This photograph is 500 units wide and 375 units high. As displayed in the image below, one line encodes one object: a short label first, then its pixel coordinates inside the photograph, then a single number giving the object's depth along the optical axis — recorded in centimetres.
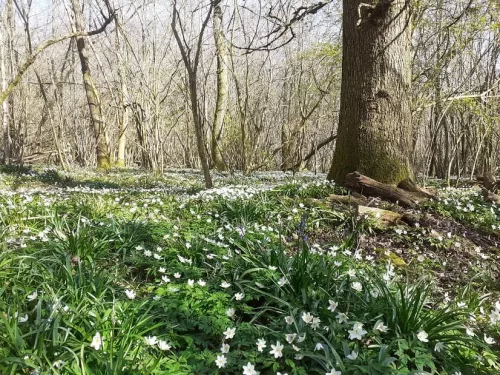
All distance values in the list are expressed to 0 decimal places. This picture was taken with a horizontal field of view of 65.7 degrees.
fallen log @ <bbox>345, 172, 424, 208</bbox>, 482
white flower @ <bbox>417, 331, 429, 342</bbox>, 198
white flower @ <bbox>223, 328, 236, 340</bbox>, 200
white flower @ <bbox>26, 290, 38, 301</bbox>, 208
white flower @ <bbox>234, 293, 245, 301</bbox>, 235
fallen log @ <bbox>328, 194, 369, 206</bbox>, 471
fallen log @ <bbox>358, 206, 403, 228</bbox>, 423
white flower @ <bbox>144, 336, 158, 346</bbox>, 185
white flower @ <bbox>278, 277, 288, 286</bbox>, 244
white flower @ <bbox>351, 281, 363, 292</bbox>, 244
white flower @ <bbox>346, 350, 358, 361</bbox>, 185
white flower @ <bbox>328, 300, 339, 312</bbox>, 220
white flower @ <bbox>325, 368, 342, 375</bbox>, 173
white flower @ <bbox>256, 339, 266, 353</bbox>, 191
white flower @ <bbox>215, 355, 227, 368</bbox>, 184
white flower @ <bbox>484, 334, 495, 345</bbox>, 212
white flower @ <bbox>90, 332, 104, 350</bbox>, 174
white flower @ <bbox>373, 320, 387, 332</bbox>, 204
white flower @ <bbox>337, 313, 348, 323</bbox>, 214
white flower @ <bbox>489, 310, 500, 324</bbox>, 227
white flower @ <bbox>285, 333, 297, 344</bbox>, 196
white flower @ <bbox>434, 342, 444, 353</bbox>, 197
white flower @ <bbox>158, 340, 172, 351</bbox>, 186
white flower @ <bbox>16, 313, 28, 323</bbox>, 188
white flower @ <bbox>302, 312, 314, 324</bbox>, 213
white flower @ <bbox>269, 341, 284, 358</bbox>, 190
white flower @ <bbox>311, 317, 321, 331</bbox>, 209
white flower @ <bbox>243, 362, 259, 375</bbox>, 180
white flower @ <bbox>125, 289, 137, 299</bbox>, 227
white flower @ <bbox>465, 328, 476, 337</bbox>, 208
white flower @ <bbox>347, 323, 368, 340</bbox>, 196
